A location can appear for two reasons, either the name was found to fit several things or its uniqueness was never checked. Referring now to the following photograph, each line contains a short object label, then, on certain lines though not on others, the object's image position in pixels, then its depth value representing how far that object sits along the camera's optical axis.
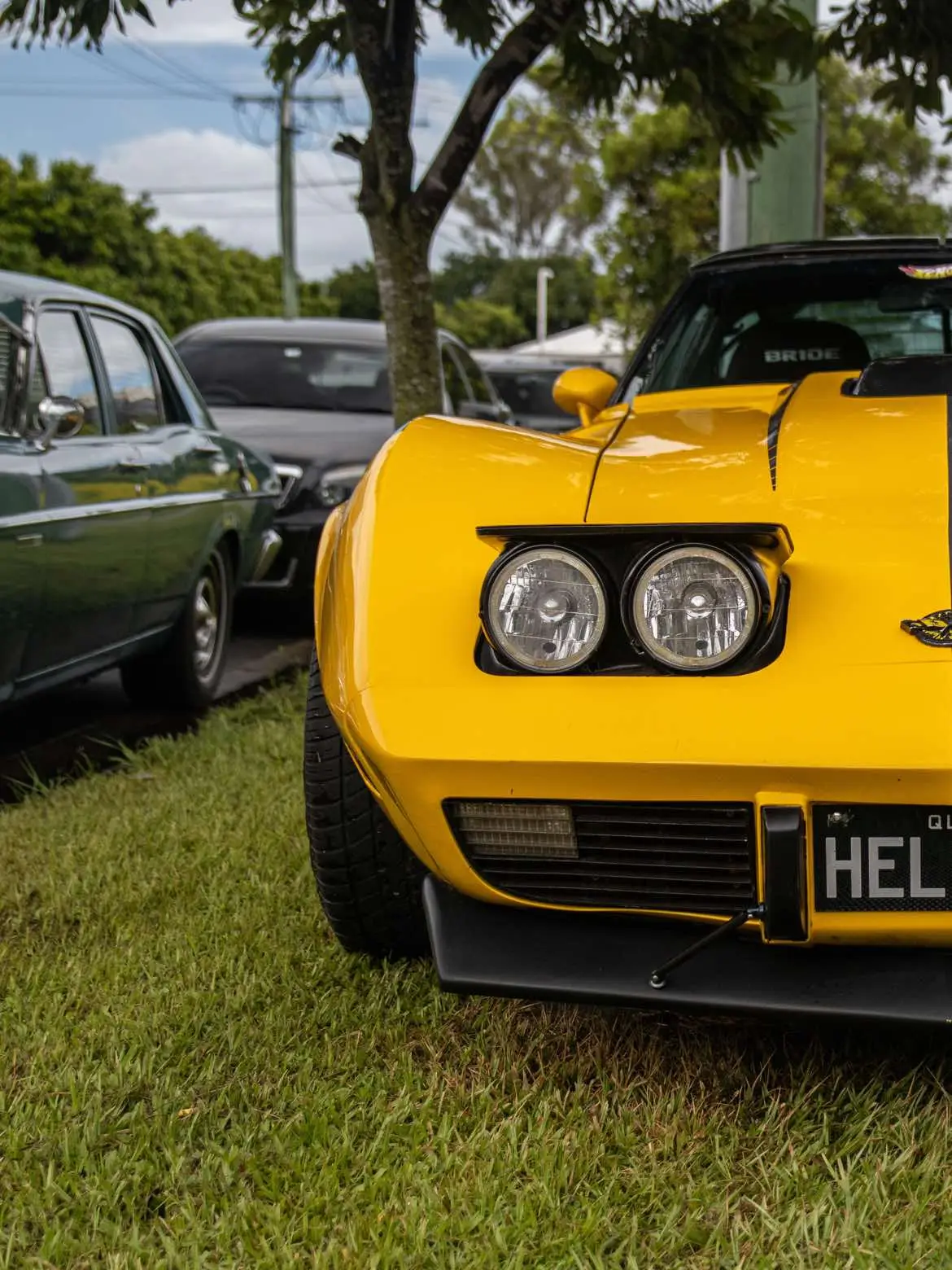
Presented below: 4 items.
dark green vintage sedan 4.06
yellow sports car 1.96
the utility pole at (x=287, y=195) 27.56
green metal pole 6.96
